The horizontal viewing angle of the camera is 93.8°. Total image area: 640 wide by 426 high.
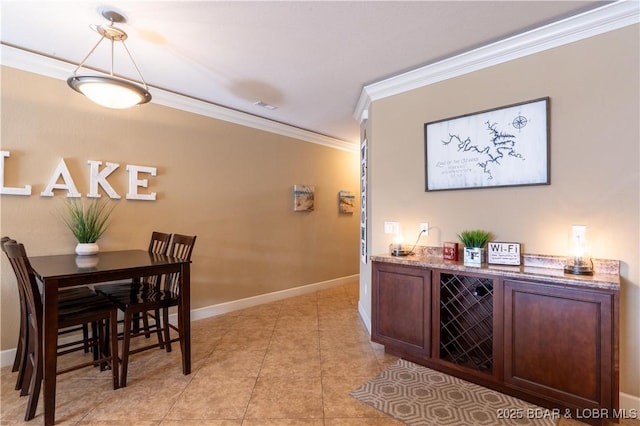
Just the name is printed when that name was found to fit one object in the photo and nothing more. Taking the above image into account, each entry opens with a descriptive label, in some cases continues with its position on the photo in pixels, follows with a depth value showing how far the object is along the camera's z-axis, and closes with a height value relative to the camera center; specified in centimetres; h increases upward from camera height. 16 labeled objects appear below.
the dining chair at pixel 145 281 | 248 -65
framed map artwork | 214 +52
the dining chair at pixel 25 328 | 207 -84
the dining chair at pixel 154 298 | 214 -66
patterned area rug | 180 -124
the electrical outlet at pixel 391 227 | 287 -14
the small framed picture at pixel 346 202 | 515 +20
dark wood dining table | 175 -41
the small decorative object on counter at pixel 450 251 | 242 -31
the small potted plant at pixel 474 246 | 222 -24
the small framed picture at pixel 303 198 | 448 +23
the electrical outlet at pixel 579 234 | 197 -13
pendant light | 183 +80
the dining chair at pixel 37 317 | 177 -68
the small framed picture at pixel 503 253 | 214 -29
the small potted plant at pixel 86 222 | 262 -9
